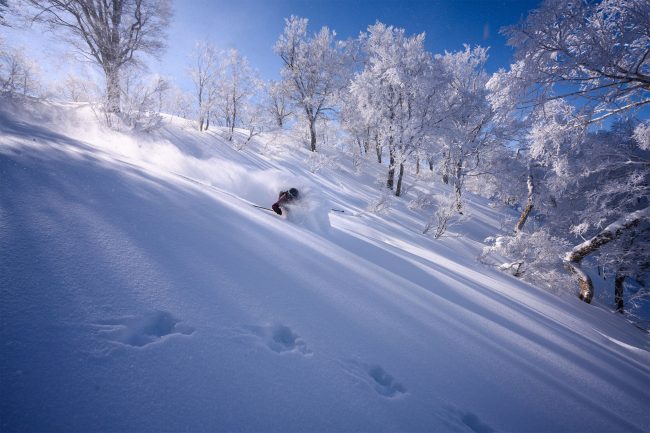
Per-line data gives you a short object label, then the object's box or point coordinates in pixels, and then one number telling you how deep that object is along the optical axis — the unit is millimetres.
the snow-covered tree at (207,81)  13477
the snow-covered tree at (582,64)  3676
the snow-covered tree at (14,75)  8273
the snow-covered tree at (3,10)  7752
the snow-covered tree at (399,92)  10820
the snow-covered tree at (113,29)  8852
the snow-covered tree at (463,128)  11438
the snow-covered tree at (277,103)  16109
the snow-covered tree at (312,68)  14719
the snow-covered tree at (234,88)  13961
